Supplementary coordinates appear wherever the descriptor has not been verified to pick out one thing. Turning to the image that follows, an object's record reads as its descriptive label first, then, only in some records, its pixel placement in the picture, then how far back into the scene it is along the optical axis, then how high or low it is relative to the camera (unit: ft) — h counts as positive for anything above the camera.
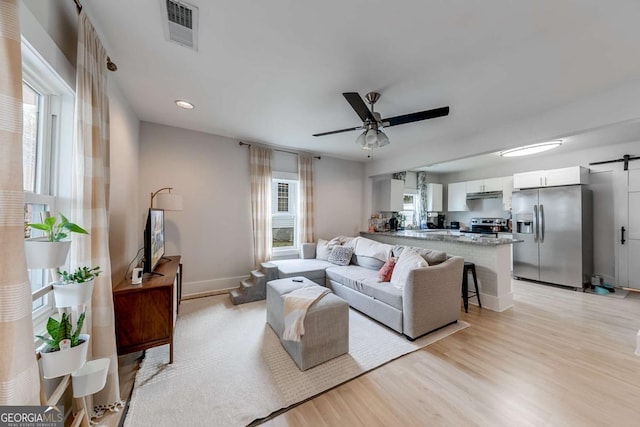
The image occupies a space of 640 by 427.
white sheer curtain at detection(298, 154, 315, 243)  14.76 +1.07
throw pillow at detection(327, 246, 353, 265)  12.94 -2.30
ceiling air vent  4.64 +4.26
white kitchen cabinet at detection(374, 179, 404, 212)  16.55 +1.50
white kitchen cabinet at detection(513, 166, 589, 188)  13.21 +2.36
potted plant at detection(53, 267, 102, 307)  3.60 -1.18
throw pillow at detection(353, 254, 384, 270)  11.83 -2.52
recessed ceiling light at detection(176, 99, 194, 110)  8.73 +4.38
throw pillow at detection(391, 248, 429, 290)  8.66 -1.95
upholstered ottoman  6.43 -3.54
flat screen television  7.06 -0.85
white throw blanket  6.39 -2.76
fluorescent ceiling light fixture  11.71 +3.66
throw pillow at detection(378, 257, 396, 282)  9.88 -2.45
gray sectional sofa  7.89 -2.96
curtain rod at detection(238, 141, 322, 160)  12.88 +4.06
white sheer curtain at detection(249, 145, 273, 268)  13.14 +0.84
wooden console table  5.98 -2.71
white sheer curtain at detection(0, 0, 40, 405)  2.48 -0.24
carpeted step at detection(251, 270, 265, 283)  11.51 -3.12
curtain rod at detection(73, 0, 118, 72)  5.86 +3.89
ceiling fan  6.94 +3.15
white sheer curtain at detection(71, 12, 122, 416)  4.50 +0.31
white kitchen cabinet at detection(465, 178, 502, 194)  17.46 +2.43
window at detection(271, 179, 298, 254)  14.66 +0.09
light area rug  5.01 -4.31
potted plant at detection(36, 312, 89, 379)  3.33 -2.05
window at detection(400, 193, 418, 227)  20.59 +0.58
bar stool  10.29 -3.02
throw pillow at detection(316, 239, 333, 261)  13.99 -2.14
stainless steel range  17.78 -0.84
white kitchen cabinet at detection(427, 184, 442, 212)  20.71 +1.61
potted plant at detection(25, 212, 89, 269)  3.04 -0.45
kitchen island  10.24 -2.24
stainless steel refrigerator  13.07 -1.19
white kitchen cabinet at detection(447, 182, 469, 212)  19.84 +1.65
